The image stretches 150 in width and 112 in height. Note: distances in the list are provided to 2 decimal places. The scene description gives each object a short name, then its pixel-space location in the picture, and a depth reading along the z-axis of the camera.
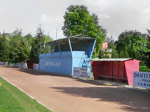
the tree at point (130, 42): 81.11
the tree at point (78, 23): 48.84
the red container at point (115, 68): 22.39
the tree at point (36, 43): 65.47
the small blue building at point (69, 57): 35.50
